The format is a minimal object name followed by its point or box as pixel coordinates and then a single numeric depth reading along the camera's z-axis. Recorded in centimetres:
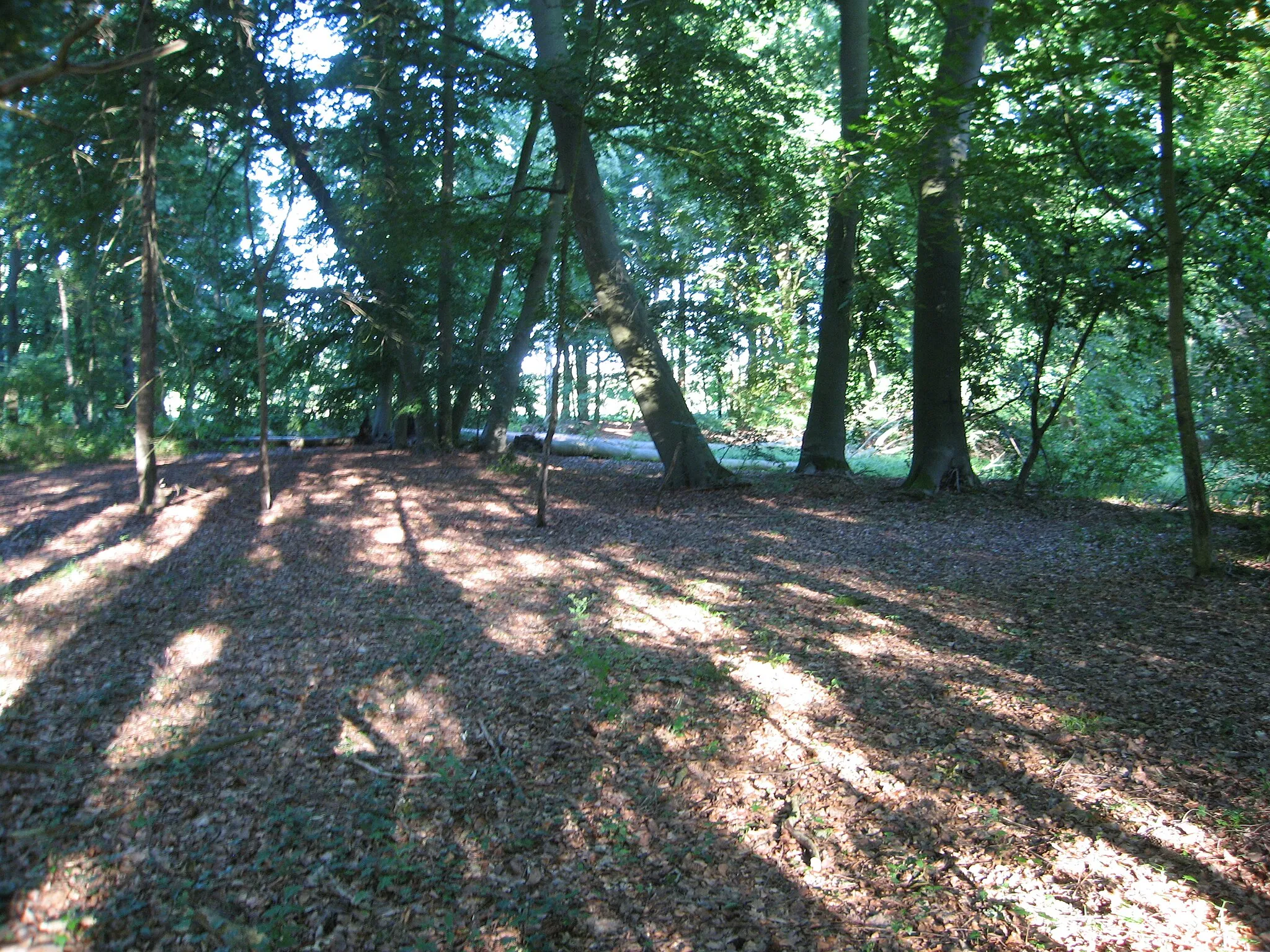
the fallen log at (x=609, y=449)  1659
